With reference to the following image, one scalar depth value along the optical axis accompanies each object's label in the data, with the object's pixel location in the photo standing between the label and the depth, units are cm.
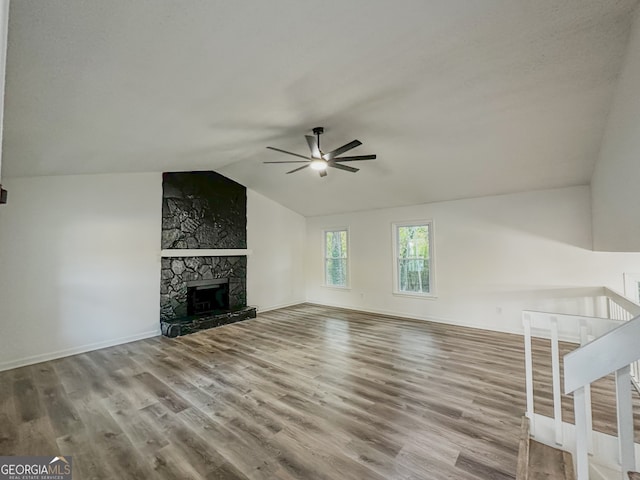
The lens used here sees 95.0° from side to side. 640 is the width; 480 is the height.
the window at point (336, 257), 736
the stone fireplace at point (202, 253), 536
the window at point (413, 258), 596
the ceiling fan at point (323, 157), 331
